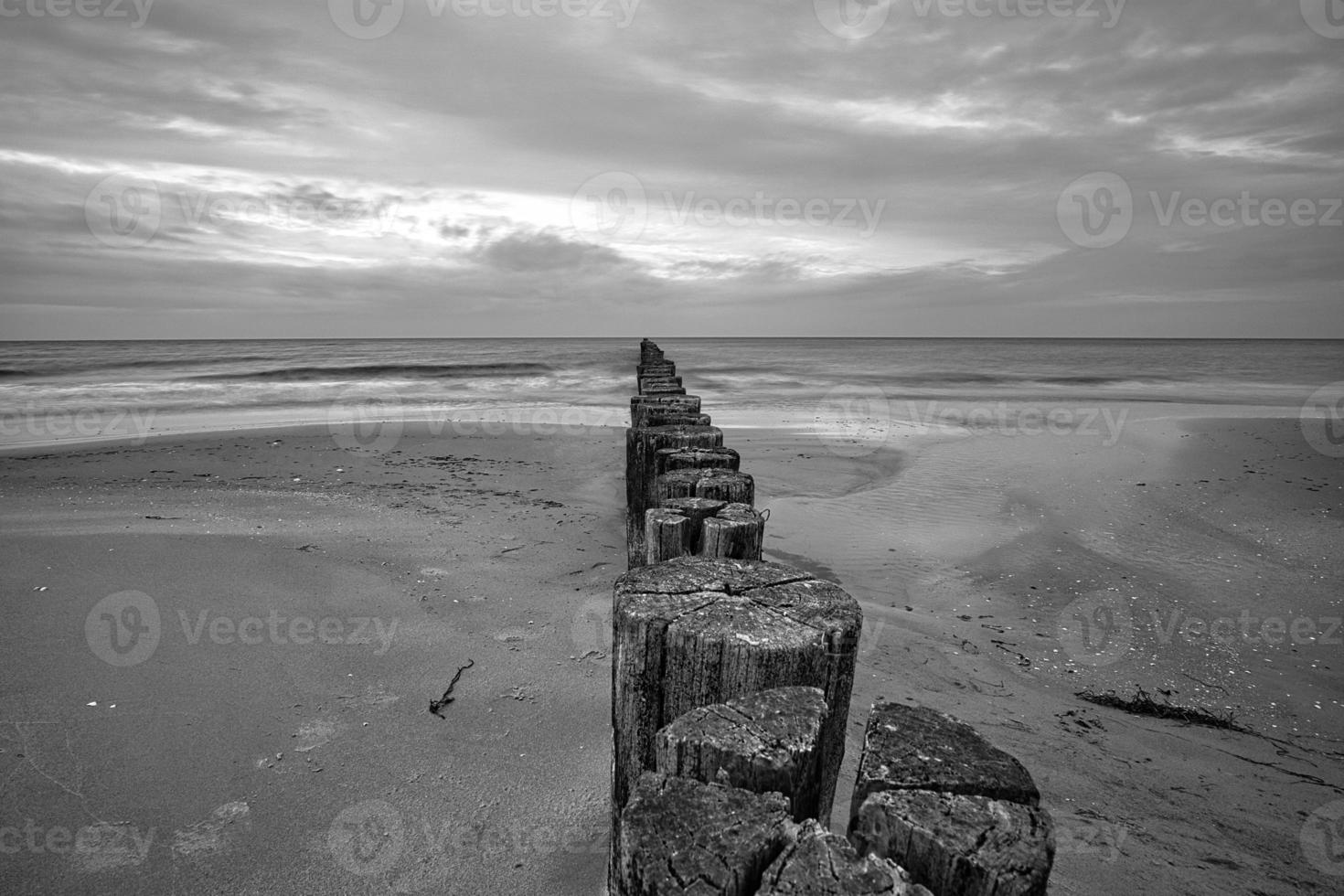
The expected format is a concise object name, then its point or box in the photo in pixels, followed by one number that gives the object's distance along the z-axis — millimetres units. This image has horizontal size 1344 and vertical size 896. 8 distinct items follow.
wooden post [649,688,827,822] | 1126
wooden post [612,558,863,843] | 1587
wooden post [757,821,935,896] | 890
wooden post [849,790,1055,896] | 926
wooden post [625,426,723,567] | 3979
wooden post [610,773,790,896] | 927
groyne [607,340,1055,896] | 935
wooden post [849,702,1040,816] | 1066
